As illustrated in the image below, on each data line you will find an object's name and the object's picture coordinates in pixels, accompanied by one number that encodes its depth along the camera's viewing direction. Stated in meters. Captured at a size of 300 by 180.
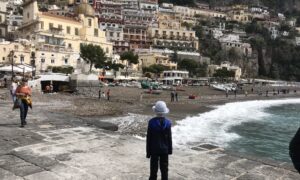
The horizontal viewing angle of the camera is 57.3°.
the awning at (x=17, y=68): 29.29
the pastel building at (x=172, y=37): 78.27
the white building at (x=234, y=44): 91.64
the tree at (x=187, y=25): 96.55
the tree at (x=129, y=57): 53.18
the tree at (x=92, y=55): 43.51
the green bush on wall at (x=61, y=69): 38.87
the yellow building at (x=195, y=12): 107.05
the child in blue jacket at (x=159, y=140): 4.28
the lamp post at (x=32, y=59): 38.94
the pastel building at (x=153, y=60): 61.69
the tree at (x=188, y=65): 64.61
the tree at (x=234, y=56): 89.16
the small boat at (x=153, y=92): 37.04
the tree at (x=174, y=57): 69.35
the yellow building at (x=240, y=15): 118.71
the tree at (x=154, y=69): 55.95
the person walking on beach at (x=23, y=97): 8.04
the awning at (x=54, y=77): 29.75
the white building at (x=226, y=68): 73.07
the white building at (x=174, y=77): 55.90
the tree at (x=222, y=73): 67.96
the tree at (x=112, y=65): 47.58
